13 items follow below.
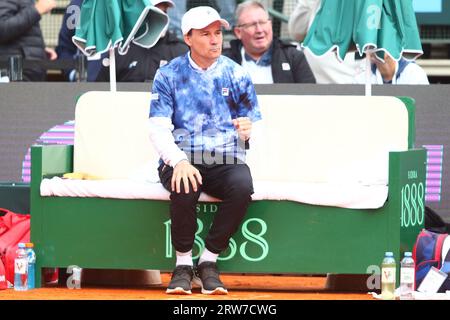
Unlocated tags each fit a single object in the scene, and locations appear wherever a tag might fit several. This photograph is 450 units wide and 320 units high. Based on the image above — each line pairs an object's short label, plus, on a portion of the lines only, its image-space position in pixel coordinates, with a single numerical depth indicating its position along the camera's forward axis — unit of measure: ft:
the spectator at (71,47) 73.10
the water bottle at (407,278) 52.03
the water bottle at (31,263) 54.65
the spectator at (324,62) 74.59
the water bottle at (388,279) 51.60
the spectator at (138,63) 70.74
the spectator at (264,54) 71.05
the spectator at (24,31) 75.51
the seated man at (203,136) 52.03
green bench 53.36
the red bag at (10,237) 55.77
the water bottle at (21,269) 54.24
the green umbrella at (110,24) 60.18
